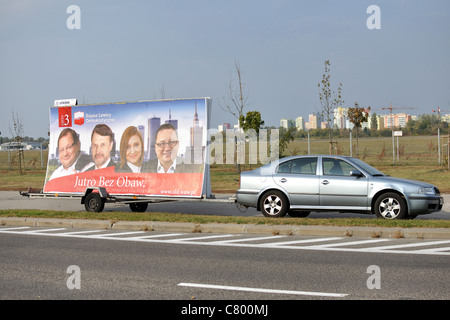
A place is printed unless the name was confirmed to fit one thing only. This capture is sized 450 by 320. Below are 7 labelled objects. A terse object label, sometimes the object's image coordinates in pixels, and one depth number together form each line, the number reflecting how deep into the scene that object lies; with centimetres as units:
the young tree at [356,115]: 3353
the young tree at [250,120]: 3025
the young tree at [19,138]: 3702
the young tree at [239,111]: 2977
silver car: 1241
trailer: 1415
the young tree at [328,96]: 2792
